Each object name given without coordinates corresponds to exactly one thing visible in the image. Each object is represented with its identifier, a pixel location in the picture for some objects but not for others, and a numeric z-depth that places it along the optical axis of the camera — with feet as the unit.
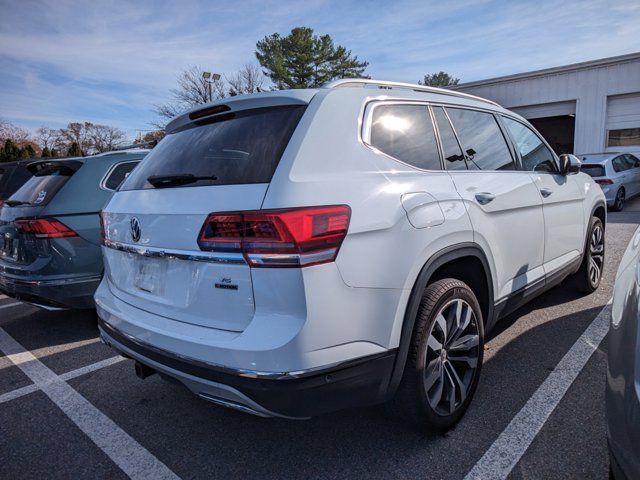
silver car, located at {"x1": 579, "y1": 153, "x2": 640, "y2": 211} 35.88
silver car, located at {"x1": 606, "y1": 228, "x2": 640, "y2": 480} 3.94
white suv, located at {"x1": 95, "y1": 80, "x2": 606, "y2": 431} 5.59
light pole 95.88
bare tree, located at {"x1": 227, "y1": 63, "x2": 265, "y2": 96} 104.25
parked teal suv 12.54
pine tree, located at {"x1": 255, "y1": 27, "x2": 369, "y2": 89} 108.13
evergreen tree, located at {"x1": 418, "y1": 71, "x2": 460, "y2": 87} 204.23
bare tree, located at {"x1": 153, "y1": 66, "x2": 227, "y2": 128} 101.30
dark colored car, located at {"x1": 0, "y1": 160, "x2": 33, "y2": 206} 23.24
